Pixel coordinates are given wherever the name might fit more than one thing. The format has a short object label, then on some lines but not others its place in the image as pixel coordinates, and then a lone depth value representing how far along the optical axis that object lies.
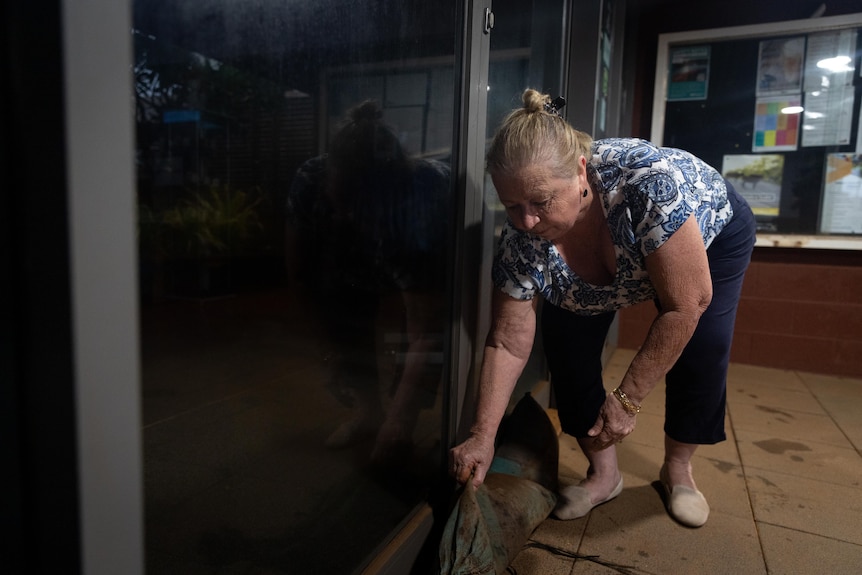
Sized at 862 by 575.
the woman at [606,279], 1.26
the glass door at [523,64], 1.71
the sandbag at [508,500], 1.29
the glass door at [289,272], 0.74
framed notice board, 3.29
